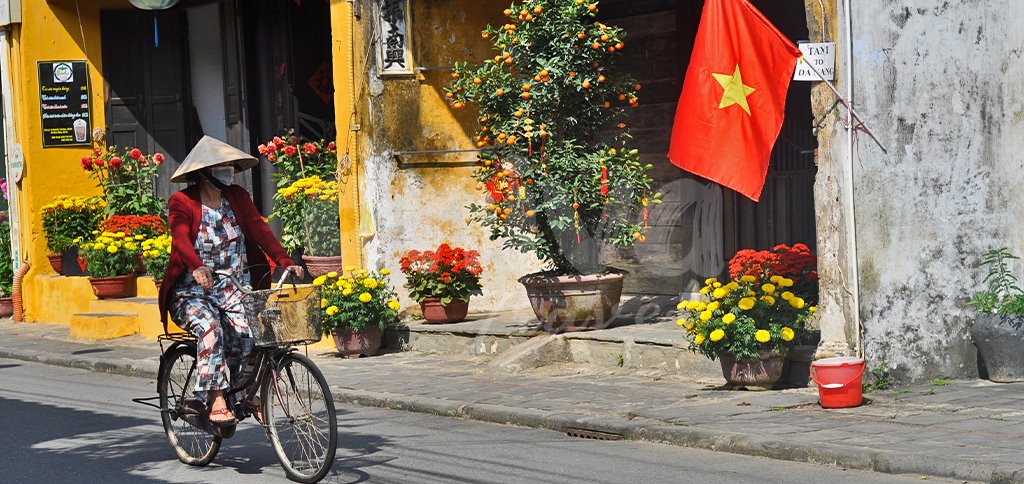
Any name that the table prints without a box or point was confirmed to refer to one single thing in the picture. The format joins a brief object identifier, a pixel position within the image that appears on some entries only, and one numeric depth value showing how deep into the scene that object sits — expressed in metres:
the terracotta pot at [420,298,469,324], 13.57
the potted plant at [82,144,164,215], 18.39
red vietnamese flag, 10.09
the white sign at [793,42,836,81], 9.80
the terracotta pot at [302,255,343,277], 14.98
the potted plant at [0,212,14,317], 20.22
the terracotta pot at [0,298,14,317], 20.19
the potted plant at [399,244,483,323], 13.45
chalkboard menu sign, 18.91
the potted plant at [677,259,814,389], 9.84
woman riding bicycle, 7.65
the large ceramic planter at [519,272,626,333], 12.31
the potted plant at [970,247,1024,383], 9.56
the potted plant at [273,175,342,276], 15.12
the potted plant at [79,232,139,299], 17.42
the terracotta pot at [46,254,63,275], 18.93
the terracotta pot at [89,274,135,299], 17.45
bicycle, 7.24
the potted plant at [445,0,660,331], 12.18
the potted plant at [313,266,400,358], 13.21
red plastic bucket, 8.99
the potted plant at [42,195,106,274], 18.72
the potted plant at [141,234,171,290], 16.57
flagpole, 9.80
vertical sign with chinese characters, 14.05
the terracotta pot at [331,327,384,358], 13.38
